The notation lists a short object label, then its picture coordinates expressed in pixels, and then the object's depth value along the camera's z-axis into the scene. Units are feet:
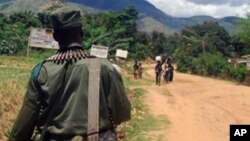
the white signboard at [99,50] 38.15
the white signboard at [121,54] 65.08
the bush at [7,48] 72.19
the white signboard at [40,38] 48.50
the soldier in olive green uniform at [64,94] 6.36
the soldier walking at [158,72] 52.65
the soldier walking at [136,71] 61.27
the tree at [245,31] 71.90
